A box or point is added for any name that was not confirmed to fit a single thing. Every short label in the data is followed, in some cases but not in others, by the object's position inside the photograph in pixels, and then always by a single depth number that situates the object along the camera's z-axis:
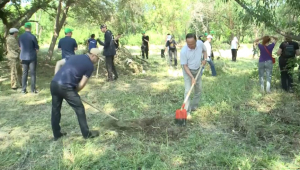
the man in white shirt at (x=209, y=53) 8.68
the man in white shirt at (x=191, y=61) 4.74
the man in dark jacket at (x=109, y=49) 8.00
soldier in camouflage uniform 6.94
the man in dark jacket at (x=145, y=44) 14.01
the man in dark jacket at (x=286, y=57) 6.22
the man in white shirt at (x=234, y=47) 13.74
